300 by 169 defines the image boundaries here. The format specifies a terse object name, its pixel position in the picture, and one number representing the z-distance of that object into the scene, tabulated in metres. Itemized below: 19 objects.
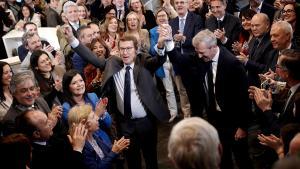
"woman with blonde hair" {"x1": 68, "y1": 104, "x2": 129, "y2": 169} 3.42
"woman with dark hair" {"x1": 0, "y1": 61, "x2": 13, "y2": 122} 3.99
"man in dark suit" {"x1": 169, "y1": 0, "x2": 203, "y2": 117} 5.91
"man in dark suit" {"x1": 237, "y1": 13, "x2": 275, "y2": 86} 4.59
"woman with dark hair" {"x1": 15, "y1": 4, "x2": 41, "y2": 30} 7.66
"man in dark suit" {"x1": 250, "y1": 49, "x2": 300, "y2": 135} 3.32
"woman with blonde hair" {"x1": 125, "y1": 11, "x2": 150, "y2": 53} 5.86
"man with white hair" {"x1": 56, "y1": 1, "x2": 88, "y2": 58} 6.36
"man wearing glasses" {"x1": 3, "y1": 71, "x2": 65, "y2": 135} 3.68
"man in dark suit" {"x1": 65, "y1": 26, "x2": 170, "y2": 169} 4.16
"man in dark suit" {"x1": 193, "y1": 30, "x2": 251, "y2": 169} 4.04
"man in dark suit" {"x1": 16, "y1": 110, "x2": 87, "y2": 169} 2.94
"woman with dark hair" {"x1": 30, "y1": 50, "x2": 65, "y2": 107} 4.34
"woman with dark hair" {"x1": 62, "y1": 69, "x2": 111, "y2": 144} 3.94
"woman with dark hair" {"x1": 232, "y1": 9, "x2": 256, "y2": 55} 5.11
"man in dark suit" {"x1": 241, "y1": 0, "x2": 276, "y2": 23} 6.21
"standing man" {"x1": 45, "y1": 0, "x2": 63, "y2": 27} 7.59
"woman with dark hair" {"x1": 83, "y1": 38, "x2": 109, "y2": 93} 4.87
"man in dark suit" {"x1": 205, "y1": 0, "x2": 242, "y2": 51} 5.73
